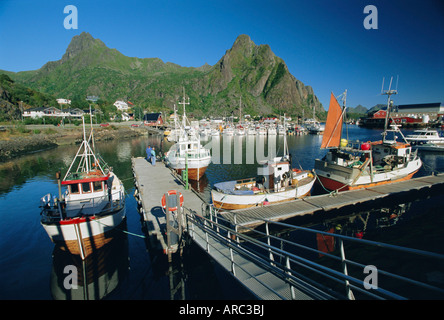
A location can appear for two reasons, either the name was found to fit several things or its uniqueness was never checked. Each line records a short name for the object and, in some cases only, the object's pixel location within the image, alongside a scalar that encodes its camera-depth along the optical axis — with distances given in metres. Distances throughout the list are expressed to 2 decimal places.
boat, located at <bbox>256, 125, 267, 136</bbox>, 101.51
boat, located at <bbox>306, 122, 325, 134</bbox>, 103.12
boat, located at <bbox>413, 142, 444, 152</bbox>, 48.59
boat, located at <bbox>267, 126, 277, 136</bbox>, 100.97
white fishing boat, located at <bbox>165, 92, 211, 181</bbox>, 28.23
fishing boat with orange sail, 21.64
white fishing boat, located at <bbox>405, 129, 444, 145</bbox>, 52.94
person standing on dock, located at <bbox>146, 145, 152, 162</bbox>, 35.34
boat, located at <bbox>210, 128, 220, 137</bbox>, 95.75
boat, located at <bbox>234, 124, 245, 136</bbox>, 98.06
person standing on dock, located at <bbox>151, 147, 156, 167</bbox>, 31.19
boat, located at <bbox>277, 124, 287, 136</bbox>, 107.38
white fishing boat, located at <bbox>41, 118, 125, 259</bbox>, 12.28
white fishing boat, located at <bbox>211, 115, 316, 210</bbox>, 17.17
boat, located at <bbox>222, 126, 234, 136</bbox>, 99.11
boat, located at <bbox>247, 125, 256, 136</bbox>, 103.62
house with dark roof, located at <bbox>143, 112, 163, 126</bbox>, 122.23
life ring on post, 11.94
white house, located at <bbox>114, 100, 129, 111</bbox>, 150.49
